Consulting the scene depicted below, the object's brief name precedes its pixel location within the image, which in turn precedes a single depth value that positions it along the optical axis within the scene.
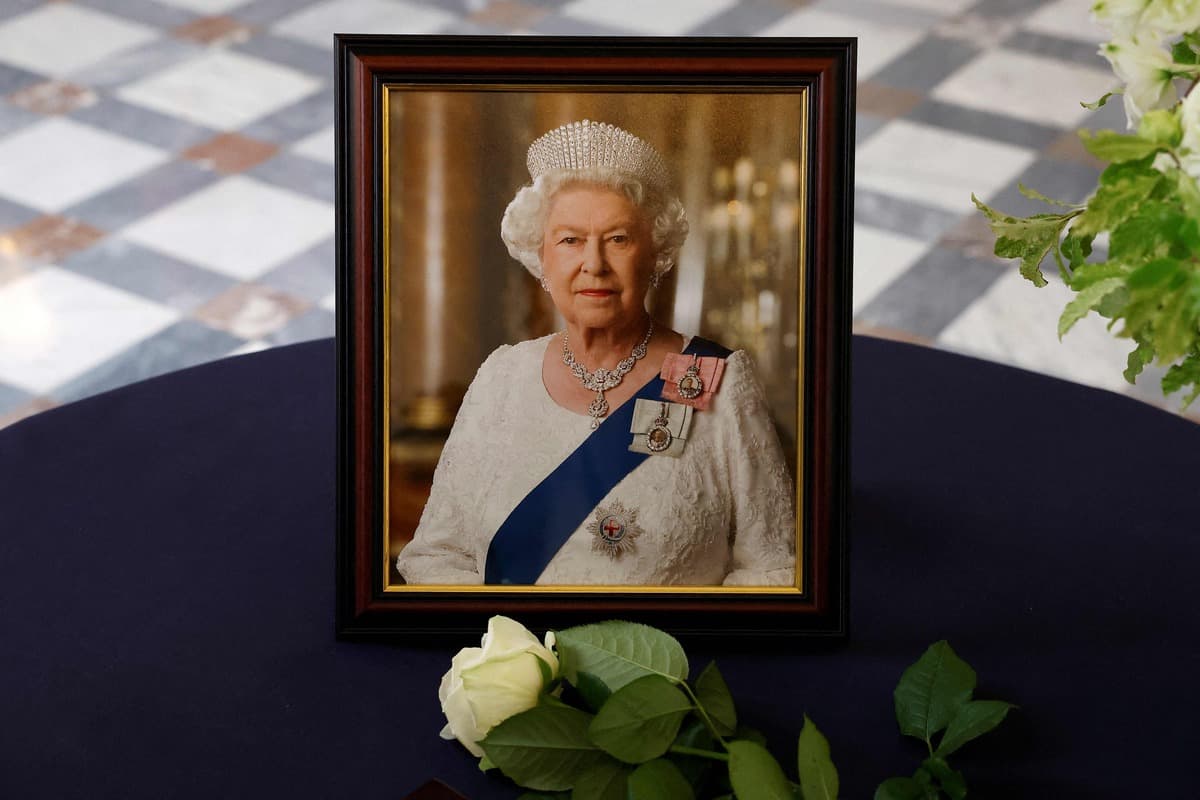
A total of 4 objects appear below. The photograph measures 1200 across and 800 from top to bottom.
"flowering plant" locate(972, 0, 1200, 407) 0.66
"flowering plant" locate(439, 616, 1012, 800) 0.83
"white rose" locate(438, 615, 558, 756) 0.89
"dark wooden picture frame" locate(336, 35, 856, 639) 1.02
